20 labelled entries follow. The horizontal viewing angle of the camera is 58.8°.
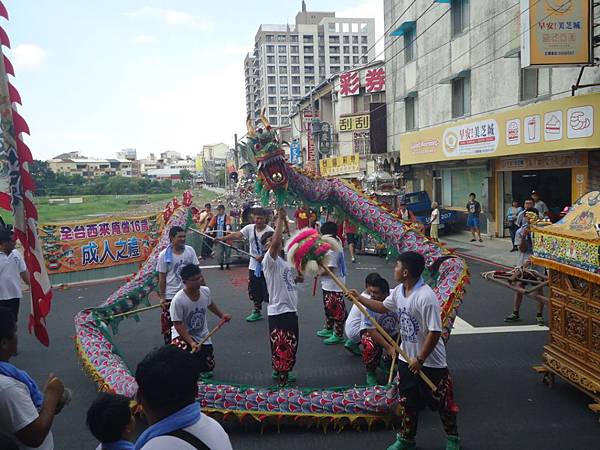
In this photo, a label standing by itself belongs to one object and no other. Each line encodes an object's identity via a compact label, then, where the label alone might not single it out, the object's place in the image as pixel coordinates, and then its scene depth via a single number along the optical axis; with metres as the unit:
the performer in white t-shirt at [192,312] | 5.18
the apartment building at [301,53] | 90.56
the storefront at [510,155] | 12.16
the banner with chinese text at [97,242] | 12.53
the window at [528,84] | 14.44
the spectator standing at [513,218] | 14.27
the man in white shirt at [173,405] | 2.07
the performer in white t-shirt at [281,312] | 5.60
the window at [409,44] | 21.70
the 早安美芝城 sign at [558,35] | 11.02
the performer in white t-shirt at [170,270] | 6.62
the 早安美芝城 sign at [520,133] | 11.70
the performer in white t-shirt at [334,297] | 7.22
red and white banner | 3.74
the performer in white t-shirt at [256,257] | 8.16
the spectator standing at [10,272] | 6.86
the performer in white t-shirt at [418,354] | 4.01
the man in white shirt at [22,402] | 2.58
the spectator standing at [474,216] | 16.95
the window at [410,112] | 22.46
